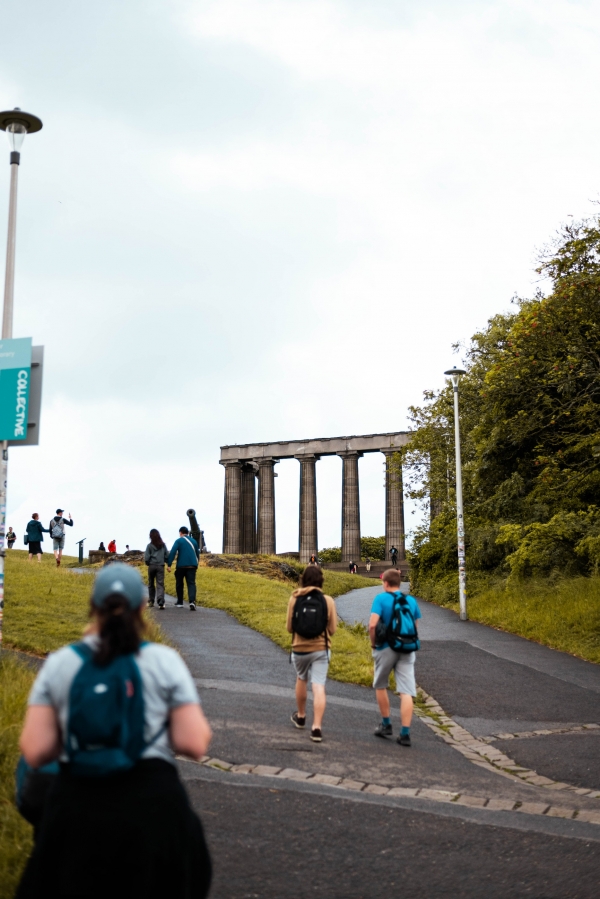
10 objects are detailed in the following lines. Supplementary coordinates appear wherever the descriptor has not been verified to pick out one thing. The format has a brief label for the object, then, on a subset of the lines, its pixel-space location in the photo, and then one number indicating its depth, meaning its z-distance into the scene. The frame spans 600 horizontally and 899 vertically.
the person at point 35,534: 31.55
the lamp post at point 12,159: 12.59
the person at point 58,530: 31.98
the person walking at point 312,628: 10.35
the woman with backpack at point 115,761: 3.34
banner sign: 11.52
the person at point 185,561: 22.44
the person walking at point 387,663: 10.84
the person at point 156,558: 22.84
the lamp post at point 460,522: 26.42
